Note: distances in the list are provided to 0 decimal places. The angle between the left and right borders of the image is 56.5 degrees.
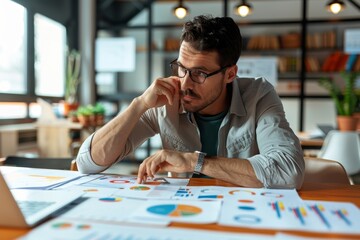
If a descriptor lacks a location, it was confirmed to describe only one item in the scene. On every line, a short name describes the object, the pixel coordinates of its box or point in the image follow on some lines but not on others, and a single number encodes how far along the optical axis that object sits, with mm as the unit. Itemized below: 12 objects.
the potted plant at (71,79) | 4375
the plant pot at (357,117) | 2763
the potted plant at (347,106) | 2767
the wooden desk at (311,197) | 683
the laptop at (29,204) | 717
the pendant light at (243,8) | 3902
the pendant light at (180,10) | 4223
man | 1218
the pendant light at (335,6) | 3834
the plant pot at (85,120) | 3887
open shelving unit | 5133
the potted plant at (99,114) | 3961
